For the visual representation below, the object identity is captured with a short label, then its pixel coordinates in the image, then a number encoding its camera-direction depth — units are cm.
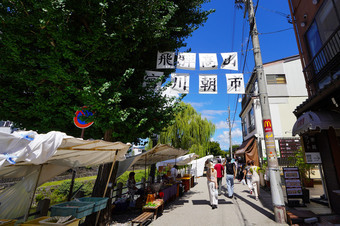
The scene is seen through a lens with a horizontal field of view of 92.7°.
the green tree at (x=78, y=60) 434
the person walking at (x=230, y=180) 907
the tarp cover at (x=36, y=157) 269
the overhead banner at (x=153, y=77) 651
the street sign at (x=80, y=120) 513
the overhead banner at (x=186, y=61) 738
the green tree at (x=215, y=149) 4671
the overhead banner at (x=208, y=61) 744
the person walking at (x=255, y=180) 862
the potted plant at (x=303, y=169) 992
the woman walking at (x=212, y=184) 734
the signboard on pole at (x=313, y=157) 650
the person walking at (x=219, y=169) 934
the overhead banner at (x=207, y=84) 729
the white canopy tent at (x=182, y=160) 1416
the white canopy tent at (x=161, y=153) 701
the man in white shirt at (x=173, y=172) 1275
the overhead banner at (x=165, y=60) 682
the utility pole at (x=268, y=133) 539
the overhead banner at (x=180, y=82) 715
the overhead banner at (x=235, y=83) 722
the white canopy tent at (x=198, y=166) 2042
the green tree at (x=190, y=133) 1877
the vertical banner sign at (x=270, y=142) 581
